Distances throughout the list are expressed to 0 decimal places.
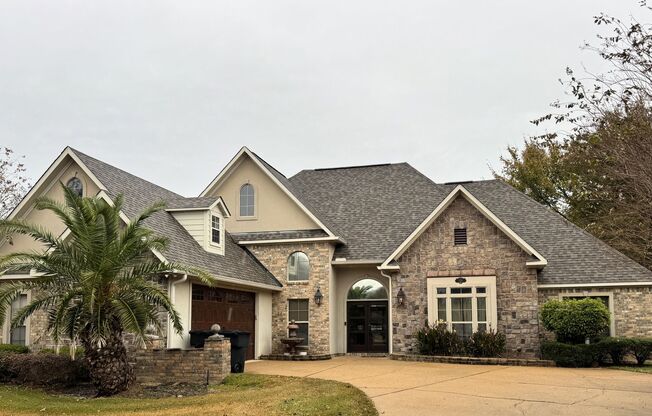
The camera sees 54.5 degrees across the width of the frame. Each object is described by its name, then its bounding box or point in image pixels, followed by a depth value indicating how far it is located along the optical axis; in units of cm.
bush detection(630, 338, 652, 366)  1862
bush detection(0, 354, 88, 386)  1498
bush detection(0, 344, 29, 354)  1692
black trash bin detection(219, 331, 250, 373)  1702
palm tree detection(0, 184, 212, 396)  1362
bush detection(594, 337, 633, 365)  1873
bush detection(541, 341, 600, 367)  1873
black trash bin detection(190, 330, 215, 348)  1759
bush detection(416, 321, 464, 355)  2091
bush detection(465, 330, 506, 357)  2039
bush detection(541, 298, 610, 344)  1895
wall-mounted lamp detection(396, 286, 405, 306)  2220
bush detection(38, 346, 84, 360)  1551
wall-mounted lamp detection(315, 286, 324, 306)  2306
